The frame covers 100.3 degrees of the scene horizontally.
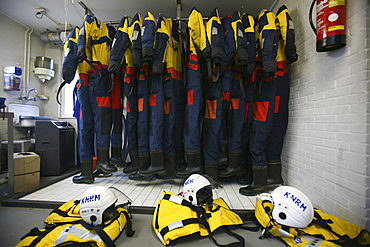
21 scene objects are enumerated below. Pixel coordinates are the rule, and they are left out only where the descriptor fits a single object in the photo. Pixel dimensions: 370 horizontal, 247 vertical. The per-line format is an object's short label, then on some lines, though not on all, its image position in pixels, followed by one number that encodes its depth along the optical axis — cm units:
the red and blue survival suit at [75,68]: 193
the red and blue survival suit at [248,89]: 179
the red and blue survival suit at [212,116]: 182
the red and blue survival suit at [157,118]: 190
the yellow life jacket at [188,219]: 110
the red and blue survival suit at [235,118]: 195
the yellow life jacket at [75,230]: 101
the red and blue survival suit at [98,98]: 203
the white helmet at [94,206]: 115
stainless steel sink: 305
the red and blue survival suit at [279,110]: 179
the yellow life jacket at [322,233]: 99
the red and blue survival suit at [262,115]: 176
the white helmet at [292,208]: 106
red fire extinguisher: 121
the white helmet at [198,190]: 133
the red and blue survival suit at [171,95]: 198
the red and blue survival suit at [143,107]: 198
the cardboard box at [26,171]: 202
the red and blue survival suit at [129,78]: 185
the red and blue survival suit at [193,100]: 183
